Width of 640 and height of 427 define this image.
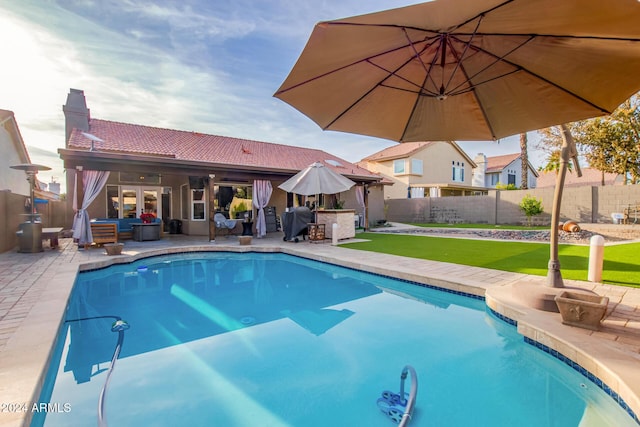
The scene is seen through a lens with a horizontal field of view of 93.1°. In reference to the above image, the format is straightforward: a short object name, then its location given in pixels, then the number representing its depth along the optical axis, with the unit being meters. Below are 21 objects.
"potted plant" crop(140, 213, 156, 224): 11.52
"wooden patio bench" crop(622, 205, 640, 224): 12.47
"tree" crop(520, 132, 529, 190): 17.69
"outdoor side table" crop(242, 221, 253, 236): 11.93
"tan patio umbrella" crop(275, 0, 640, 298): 2.15
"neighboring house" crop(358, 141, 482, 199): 23.14
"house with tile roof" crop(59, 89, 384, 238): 11.09
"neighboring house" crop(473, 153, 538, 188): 28.95
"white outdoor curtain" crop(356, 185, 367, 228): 15.31
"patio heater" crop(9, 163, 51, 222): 8.23
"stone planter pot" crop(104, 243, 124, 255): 7.95
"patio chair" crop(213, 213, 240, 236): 12.27
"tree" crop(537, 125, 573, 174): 18.17
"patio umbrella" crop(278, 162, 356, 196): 9.95
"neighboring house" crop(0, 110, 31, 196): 12.94
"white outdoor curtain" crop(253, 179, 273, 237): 11.96
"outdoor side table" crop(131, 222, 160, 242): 11.02
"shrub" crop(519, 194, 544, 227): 14.30
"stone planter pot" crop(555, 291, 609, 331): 3.08
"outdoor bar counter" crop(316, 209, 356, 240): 10.98
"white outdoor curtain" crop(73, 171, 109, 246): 8.91
